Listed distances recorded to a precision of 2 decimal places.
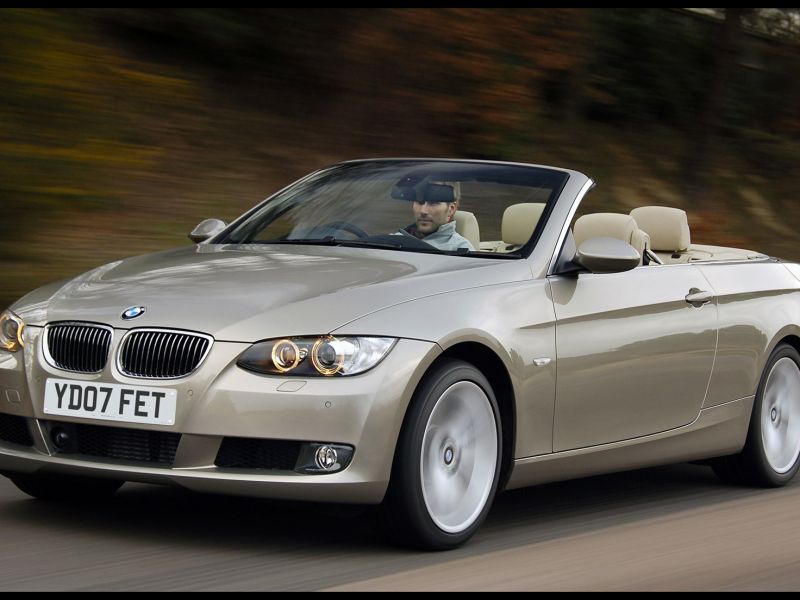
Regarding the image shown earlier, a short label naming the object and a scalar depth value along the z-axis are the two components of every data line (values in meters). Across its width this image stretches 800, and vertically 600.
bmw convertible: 4.88
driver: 6.23
